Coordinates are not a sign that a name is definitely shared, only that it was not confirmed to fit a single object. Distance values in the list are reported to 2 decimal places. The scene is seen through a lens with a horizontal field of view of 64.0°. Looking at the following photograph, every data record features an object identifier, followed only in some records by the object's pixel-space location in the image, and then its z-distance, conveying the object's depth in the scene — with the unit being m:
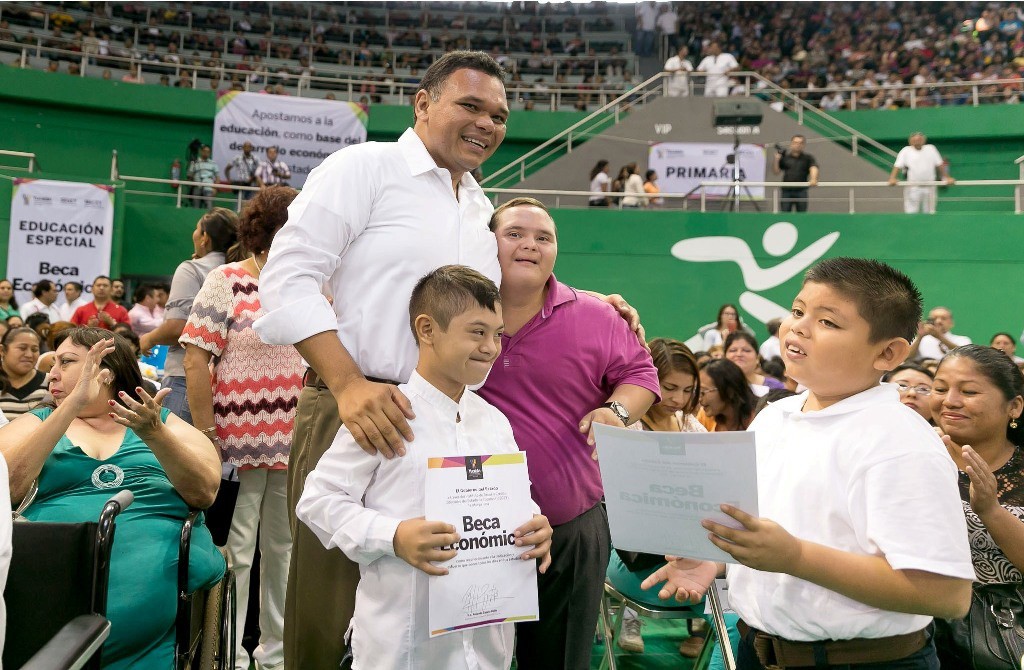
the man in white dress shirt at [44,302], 8.07
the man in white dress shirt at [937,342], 7.43
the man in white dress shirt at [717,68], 12.84
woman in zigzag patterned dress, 2.91
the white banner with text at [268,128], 13.33
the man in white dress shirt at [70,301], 8.62
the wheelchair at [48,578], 1.86
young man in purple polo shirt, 1.91
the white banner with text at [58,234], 10.24
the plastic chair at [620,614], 2.88
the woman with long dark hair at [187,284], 3.31
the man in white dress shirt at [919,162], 11.18
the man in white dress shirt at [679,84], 12.73
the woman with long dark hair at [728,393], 3.95
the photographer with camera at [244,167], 12.67
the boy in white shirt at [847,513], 1.32
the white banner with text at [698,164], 11.86
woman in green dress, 2.14
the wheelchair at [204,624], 2.34
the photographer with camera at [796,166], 11.00
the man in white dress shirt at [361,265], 1.70
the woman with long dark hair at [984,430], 2.18
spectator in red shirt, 6.92
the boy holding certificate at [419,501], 1.59
